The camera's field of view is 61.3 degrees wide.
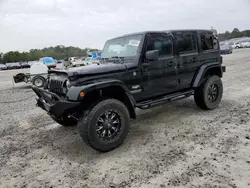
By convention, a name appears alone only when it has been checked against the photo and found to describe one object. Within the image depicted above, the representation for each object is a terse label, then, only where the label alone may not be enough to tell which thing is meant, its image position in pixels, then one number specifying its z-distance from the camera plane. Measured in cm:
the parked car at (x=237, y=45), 4503
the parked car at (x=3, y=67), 4084
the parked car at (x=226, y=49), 2938
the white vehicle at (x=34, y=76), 1101
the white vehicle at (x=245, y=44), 4450
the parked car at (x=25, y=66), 4253
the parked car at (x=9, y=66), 4159
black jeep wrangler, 322
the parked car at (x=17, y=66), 4233
